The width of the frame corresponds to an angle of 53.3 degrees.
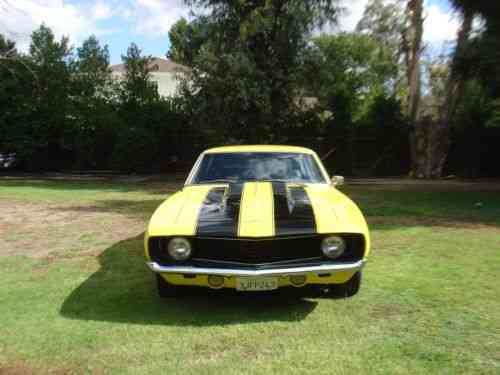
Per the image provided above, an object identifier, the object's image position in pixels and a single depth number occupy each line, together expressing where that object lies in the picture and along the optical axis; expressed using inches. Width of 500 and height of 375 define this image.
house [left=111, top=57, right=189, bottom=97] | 1943.9
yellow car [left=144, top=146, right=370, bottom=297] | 152.9
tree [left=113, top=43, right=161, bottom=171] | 883.4
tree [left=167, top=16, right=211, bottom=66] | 773.9
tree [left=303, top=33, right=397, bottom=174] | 779.4
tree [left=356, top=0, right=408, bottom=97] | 890.7
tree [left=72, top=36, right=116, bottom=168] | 948.6
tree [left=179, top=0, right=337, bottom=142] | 723.4
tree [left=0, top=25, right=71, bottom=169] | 940.6
